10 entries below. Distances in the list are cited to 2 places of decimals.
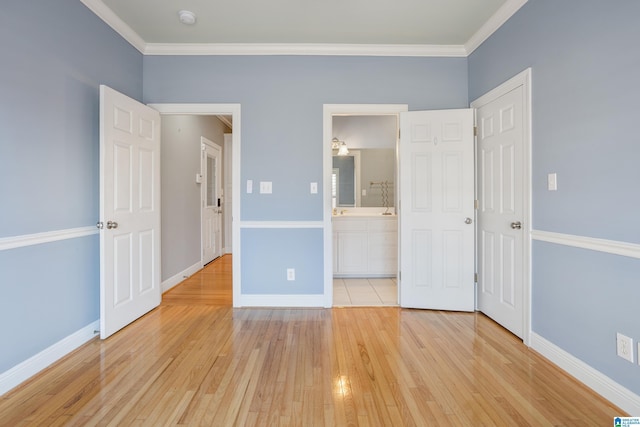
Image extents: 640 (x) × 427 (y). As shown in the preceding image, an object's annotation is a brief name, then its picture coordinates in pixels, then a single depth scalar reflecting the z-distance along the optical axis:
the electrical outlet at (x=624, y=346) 1.61
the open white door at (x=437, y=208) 3.04
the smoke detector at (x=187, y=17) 2.60
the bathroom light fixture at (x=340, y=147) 4.93
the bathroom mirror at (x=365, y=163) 4.91
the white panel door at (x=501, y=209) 2.48
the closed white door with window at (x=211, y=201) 5.18
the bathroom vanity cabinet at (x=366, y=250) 4.39
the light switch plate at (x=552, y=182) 2.10
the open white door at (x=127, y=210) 2.46
